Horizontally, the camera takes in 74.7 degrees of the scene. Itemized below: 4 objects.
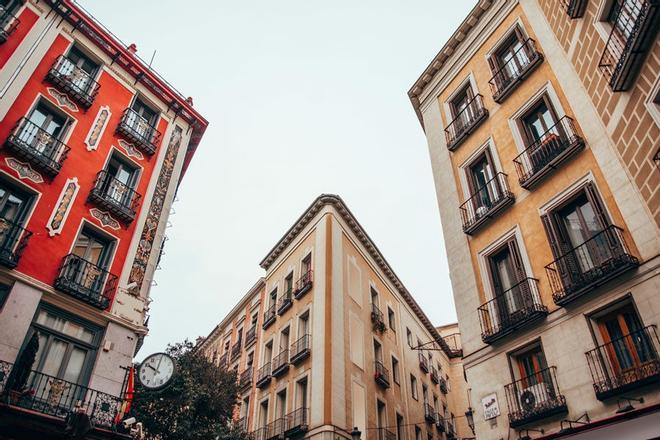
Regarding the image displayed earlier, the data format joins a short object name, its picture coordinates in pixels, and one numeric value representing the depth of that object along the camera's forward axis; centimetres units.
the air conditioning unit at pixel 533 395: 1134
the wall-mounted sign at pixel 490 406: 1236
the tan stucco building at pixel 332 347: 2208
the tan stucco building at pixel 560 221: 985
